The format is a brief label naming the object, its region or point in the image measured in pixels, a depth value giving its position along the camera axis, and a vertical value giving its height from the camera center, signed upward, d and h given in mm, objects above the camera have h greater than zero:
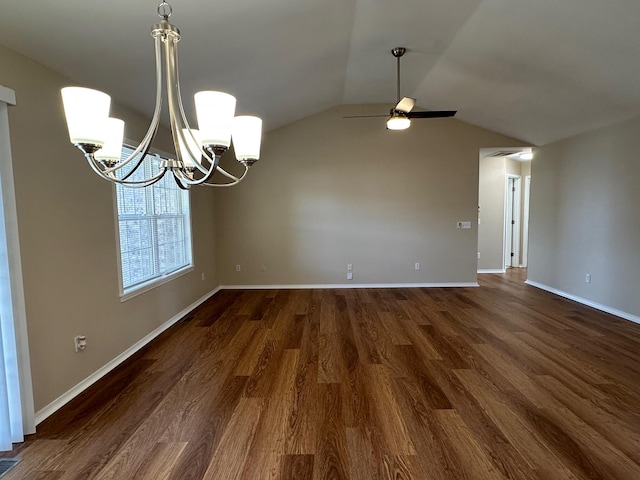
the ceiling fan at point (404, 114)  3449 +1087
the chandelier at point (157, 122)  1182 +373
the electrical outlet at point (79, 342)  2457 -957
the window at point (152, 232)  3186 -165
